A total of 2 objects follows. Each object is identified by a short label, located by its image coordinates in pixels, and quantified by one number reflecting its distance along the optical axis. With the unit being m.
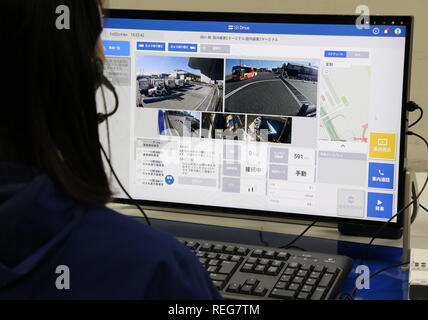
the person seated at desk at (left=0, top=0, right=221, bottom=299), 0.61
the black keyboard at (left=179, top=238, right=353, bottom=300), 1.01
